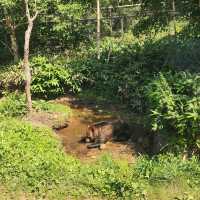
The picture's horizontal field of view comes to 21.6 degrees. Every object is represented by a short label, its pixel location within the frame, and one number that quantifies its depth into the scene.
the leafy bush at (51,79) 16.60
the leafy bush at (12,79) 17.19
